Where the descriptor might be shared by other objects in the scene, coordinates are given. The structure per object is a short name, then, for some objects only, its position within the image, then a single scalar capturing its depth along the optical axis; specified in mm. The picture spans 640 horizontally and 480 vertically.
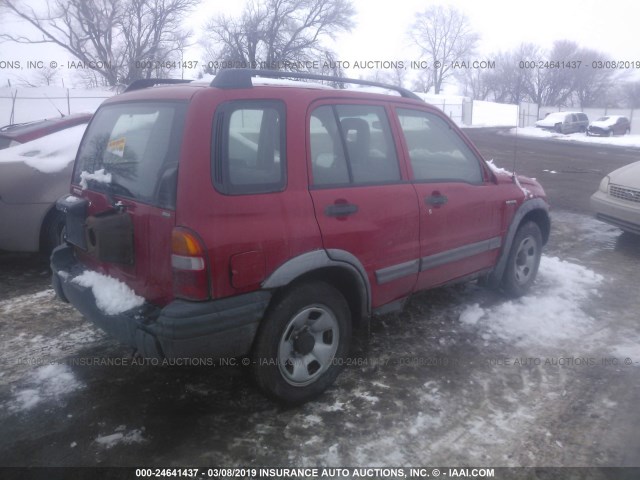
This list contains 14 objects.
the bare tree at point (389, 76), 61781
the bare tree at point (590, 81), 59844
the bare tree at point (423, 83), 70375
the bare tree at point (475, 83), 71562
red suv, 2699
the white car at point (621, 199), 6523
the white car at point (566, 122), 34875
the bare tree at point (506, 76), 63125
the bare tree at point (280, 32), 33844
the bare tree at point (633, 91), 65062
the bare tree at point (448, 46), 65562
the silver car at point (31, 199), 5160
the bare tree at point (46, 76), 41828
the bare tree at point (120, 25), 35906
